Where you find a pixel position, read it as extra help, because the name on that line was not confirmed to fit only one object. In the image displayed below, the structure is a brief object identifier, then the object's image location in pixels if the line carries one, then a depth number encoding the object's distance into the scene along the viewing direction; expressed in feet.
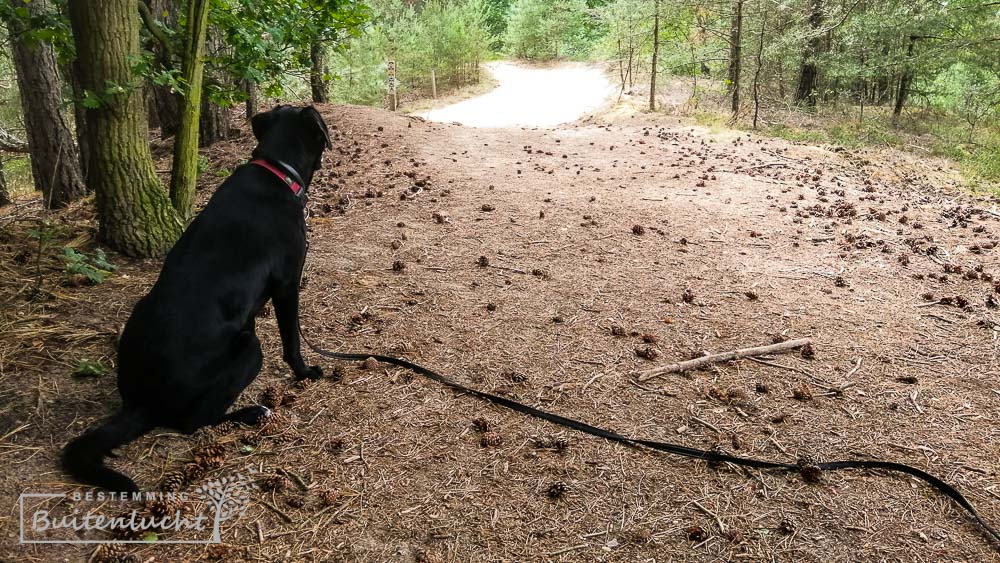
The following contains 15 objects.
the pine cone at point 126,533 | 7.03
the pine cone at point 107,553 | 6.68
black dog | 7.91
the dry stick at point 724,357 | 11.31
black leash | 8.00
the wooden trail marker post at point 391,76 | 55.62
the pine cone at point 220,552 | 6.95
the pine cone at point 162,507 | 7.36
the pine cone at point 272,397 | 10.07
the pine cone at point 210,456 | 8.32
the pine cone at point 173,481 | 7.82
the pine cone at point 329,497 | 7.95
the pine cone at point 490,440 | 9.31
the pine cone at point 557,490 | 8.24
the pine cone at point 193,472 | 8.07
